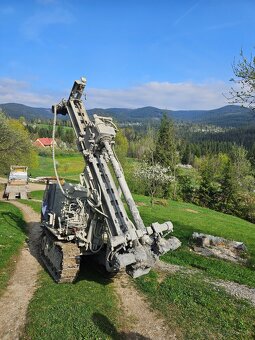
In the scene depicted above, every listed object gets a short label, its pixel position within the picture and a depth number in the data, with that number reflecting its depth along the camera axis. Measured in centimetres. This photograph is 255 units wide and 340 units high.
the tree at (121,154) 5109
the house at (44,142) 13412
